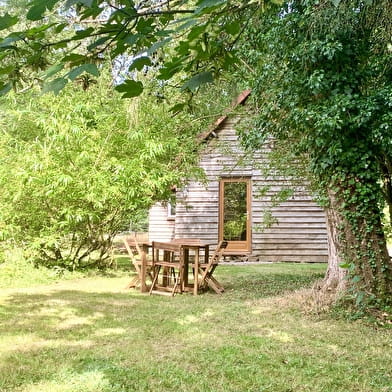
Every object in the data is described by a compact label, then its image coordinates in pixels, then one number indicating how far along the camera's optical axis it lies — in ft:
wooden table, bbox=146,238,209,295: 25.71
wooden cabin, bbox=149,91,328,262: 44.78
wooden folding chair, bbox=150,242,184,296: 25.84
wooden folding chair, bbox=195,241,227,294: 26.17
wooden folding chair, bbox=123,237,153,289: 27.93
